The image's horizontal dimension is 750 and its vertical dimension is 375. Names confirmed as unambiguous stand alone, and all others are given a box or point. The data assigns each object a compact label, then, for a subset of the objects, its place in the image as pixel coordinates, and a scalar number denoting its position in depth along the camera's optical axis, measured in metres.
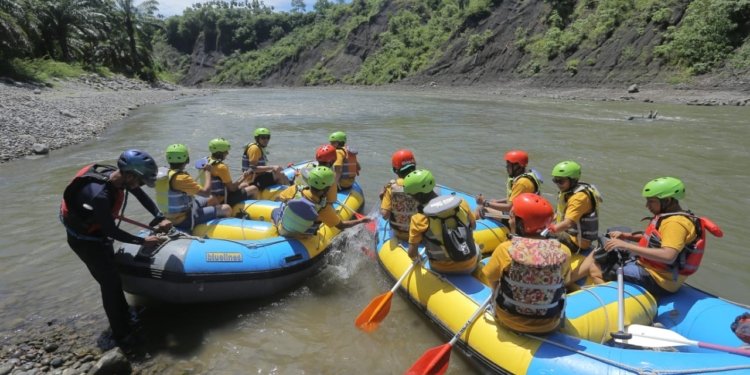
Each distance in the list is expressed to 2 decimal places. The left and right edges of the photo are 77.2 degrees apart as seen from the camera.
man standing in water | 3.84
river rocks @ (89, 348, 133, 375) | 3.75
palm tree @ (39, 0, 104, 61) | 29.78
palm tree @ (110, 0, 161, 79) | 40.88
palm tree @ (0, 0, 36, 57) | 21.42
